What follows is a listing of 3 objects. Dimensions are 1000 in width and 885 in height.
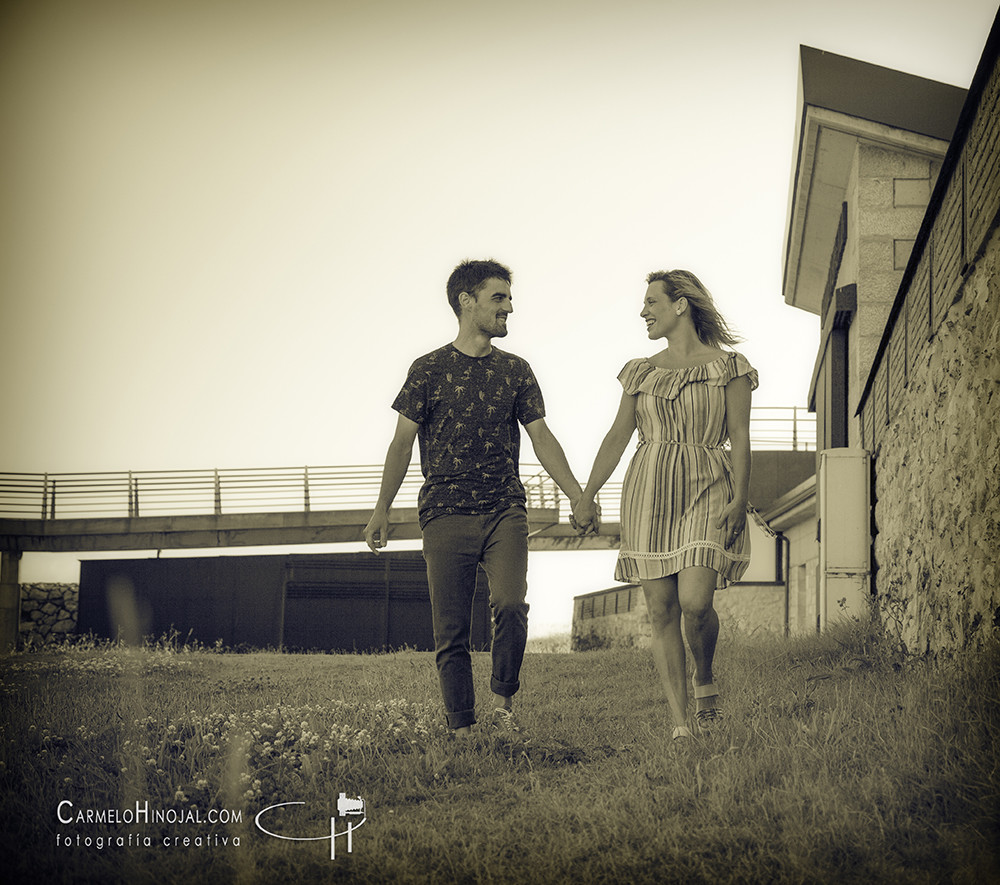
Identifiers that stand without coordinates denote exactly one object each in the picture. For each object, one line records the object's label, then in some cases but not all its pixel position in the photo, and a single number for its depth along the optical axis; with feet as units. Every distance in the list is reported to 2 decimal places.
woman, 15.47
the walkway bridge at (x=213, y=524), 67.87
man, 15.74
